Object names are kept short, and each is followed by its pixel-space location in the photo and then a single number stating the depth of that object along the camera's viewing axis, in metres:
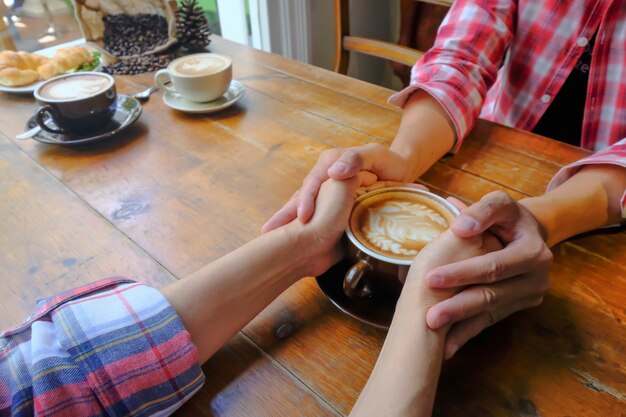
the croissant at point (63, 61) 1.13
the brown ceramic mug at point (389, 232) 0.55
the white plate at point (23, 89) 1.09
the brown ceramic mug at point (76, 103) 0.90
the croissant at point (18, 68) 1.09
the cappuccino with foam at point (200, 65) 1.04
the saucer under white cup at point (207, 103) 1.02
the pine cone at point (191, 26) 1.28
